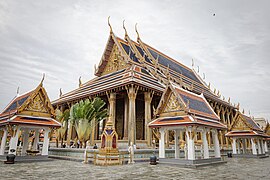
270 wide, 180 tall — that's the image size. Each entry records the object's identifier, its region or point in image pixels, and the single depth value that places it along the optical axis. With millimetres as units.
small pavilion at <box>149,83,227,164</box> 8656
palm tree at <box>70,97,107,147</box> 12834
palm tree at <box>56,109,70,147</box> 16453
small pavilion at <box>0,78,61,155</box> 9930
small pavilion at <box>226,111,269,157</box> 15034
